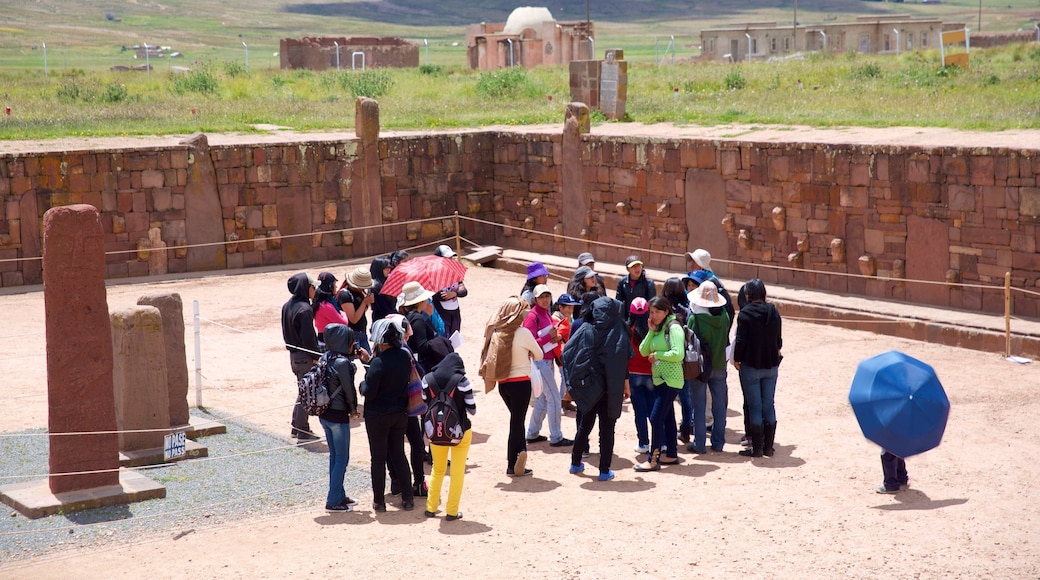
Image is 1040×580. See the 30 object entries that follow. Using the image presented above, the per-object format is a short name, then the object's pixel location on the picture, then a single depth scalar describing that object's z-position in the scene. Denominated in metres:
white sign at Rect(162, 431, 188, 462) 10.06
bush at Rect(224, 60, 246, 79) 40.00
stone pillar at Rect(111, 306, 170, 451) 10.21
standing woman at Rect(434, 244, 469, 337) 11.04
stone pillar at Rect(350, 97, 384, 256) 21.19
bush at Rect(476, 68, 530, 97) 30.03
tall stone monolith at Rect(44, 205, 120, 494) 8.99
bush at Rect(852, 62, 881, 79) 28.37
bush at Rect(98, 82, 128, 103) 29.19
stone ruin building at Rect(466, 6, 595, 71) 49.66
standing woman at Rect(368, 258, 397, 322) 11.55
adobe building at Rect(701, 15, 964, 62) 47.59
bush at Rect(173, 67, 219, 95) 32.53
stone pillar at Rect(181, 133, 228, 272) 19.91
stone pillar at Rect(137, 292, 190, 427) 11.15
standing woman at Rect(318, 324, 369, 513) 8.65
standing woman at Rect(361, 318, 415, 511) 8.41
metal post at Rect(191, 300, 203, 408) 12.14
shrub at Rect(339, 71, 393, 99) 31.42
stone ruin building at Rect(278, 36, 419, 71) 48.09
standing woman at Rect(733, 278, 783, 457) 9.80
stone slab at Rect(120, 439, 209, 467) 10.25
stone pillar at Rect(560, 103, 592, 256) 20.38
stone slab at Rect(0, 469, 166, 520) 8.96
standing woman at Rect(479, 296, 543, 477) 9.30
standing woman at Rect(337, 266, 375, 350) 11.36
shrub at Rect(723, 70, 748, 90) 29.12
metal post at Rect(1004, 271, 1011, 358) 13.58
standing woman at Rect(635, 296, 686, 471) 9.52
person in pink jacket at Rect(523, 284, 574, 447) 10.12
